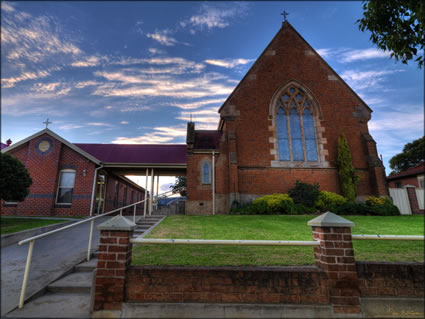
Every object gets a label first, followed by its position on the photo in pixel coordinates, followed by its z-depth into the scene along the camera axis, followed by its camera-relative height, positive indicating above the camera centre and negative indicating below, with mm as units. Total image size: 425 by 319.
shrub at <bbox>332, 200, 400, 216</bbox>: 12727 -515
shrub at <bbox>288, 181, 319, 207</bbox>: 13672 +476
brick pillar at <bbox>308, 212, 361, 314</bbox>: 3420 -956
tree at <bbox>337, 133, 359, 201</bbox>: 14491 +1855
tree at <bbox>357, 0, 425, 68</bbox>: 5879 +4743
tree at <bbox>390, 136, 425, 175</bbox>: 33344 +6697
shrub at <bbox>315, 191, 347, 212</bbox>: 13406 -19
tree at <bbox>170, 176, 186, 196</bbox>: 41875 +3782
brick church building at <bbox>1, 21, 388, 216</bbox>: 14555 +3507
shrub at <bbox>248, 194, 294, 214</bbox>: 12602 -264
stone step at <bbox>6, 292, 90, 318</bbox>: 3088 -1564
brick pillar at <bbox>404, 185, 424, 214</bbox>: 13819 +48
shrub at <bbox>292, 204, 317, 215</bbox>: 12653 -510
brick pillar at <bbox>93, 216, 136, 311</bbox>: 3385 -924
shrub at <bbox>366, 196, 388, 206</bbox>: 13596 -48
